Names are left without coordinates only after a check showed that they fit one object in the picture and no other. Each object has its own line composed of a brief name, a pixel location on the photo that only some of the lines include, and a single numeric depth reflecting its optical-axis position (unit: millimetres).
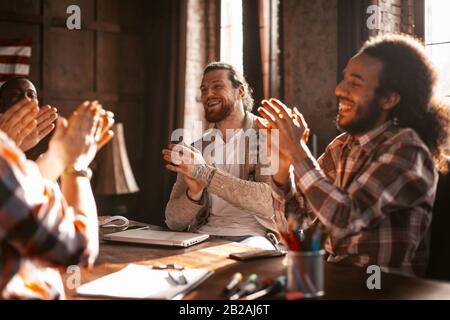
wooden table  1273
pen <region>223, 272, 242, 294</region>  1277
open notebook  1280
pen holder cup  1212
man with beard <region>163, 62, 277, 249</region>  2514
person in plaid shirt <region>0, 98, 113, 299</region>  934
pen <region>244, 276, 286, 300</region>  1220
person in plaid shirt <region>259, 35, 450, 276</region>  1563
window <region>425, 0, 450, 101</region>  2984
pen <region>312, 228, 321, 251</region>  1222
